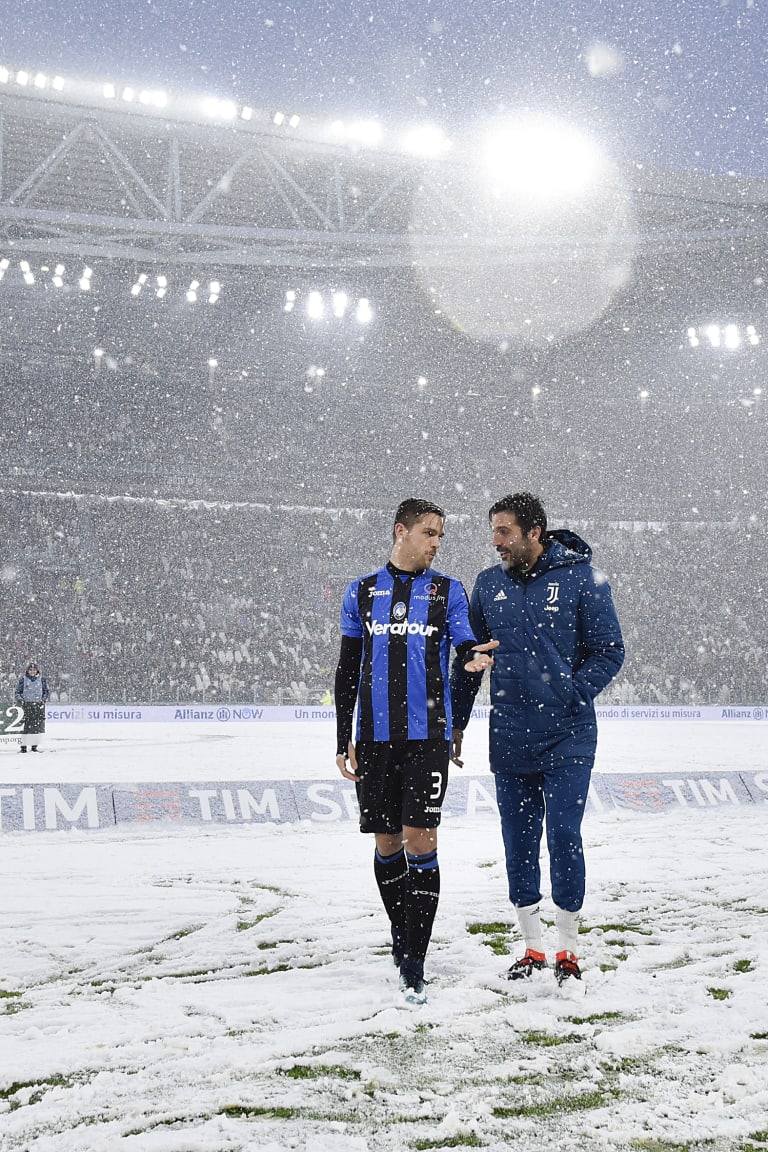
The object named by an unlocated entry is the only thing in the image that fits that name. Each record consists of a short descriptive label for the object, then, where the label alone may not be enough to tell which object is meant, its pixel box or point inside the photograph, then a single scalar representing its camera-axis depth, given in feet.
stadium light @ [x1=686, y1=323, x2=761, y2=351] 109.60
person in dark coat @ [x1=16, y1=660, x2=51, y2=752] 52.60
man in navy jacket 13.24
